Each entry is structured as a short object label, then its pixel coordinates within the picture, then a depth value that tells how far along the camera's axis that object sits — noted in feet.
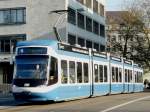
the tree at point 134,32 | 270.67
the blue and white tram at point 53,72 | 84.74
